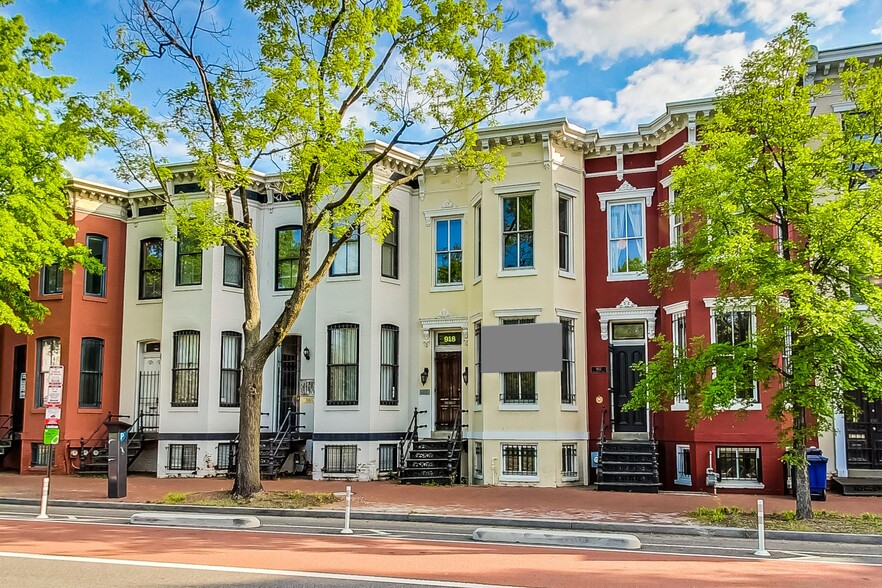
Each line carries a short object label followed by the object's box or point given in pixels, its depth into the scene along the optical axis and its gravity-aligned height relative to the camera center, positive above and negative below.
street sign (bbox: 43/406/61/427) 17.81 -0.62
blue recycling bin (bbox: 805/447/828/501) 17.83 -1.83
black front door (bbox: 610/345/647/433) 22.69 +0.05
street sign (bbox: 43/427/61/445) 18.06 -1.11
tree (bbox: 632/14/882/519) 13.93 +2.48
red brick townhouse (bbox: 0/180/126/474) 26.83 +1.31
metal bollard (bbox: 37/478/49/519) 15.36 -2.12
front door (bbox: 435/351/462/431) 24.45 -0.08
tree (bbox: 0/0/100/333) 21.02 +5.34
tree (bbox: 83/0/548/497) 17.42 +5.65
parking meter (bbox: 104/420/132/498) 18.89 -1.85
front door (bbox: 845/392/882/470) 19.64 -1.20
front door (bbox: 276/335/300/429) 26.36 +0.32
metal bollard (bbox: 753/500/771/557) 11.58 -1.98
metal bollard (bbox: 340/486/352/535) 13.41 -2.20
